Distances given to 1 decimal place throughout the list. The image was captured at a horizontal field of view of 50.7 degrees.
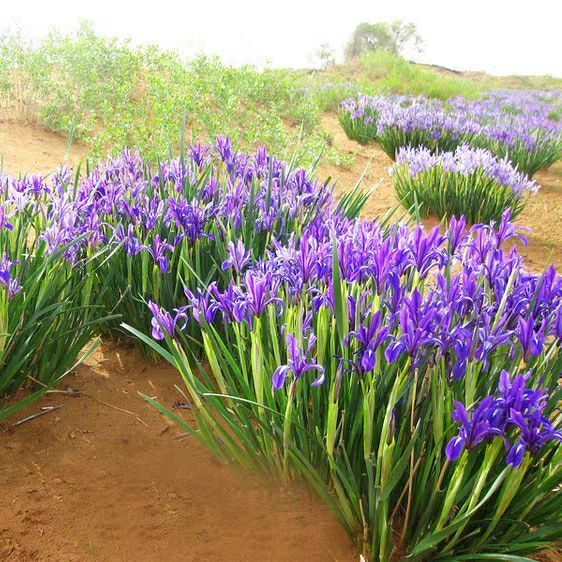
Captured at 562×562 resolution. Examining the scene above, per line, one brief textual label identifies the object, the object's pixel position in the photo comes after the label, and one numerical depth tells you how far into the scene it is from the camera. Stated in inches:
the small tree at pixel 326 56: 916.0
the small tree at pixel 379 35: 1533.0
